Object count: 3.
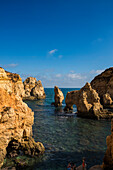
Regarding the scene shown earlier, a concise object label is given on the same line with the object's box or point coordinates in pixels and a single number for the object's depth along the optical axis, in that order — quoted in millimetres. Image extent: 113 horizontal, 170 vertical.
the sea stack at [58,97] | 74062
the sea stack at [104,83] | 56394
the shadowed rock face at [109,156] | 13778
